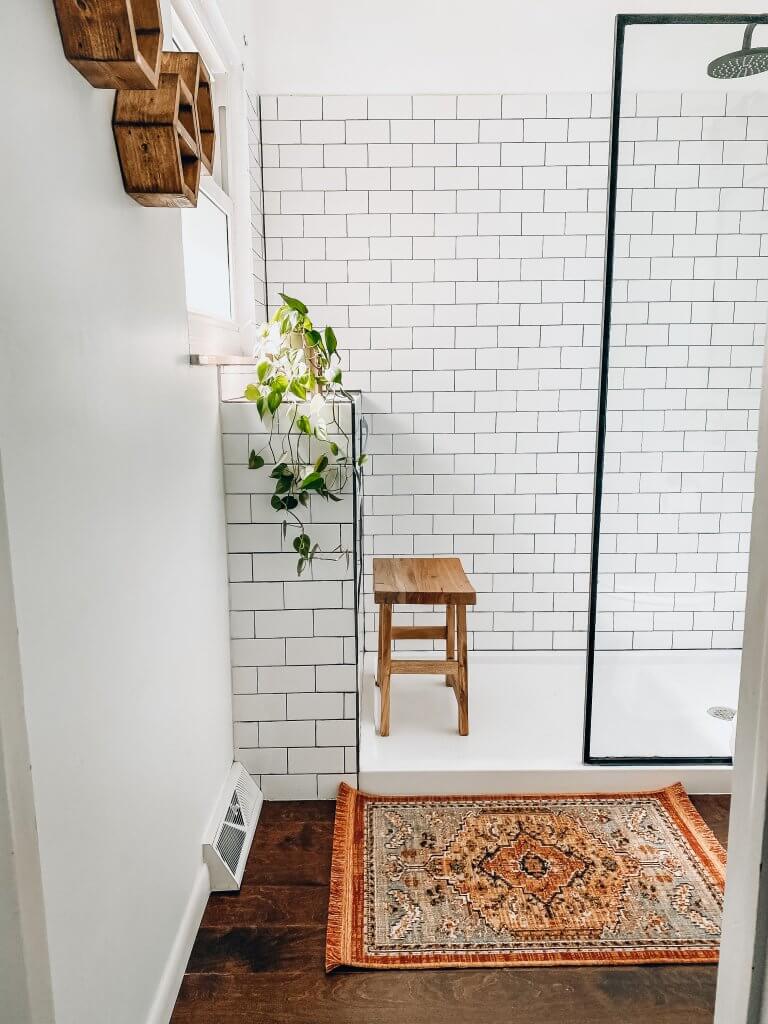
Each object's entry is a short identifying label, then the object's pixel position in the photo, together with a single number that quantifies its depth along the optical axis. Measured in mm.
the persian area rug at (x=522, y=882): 1845
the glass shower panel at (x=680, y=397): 2150
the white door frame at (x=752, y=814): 769
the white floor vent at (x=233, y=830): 2025
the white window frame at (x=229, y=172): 2258
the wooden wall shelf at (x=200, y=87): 1526
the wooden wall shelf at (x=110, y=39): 1088
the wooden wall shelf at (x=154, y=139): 1344
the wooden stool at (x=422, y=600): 2547
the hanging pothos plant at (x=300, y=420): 2160
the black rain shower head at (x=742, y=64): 2119
